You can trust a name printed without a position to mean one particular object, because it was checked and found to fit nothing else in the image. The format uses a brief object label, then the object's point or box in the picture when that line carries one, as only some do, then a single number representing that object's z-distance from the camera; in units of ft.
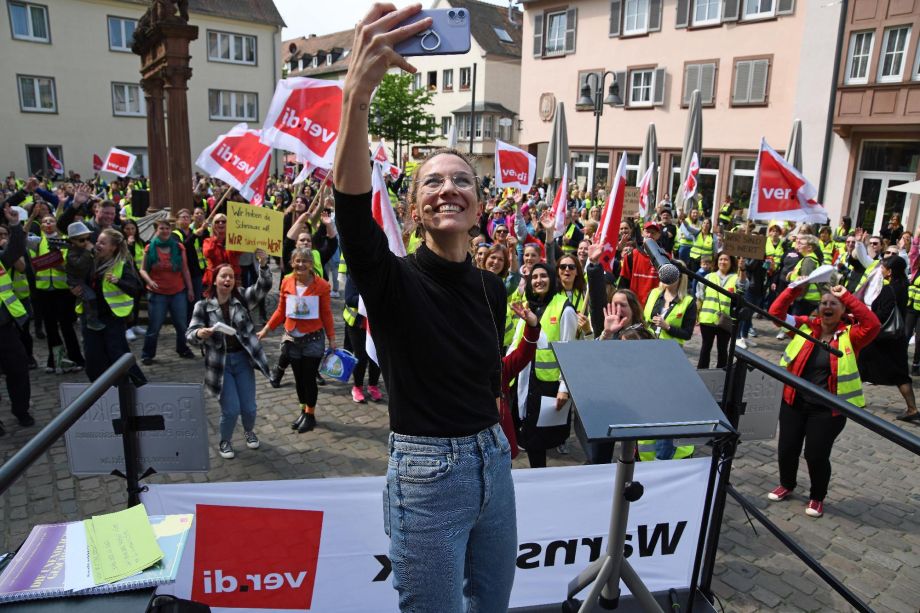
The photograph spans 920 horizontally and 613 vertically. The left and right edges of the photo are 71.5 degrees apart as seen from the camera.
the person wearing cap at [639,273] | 29.94
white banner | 10.57
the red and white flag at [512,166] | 40.63
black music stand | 8.20
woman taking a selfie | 6.00
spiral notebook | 5.50
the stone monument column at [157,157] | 42.42
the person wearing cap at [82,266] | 22.72
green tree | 147.84
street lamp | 56.38
